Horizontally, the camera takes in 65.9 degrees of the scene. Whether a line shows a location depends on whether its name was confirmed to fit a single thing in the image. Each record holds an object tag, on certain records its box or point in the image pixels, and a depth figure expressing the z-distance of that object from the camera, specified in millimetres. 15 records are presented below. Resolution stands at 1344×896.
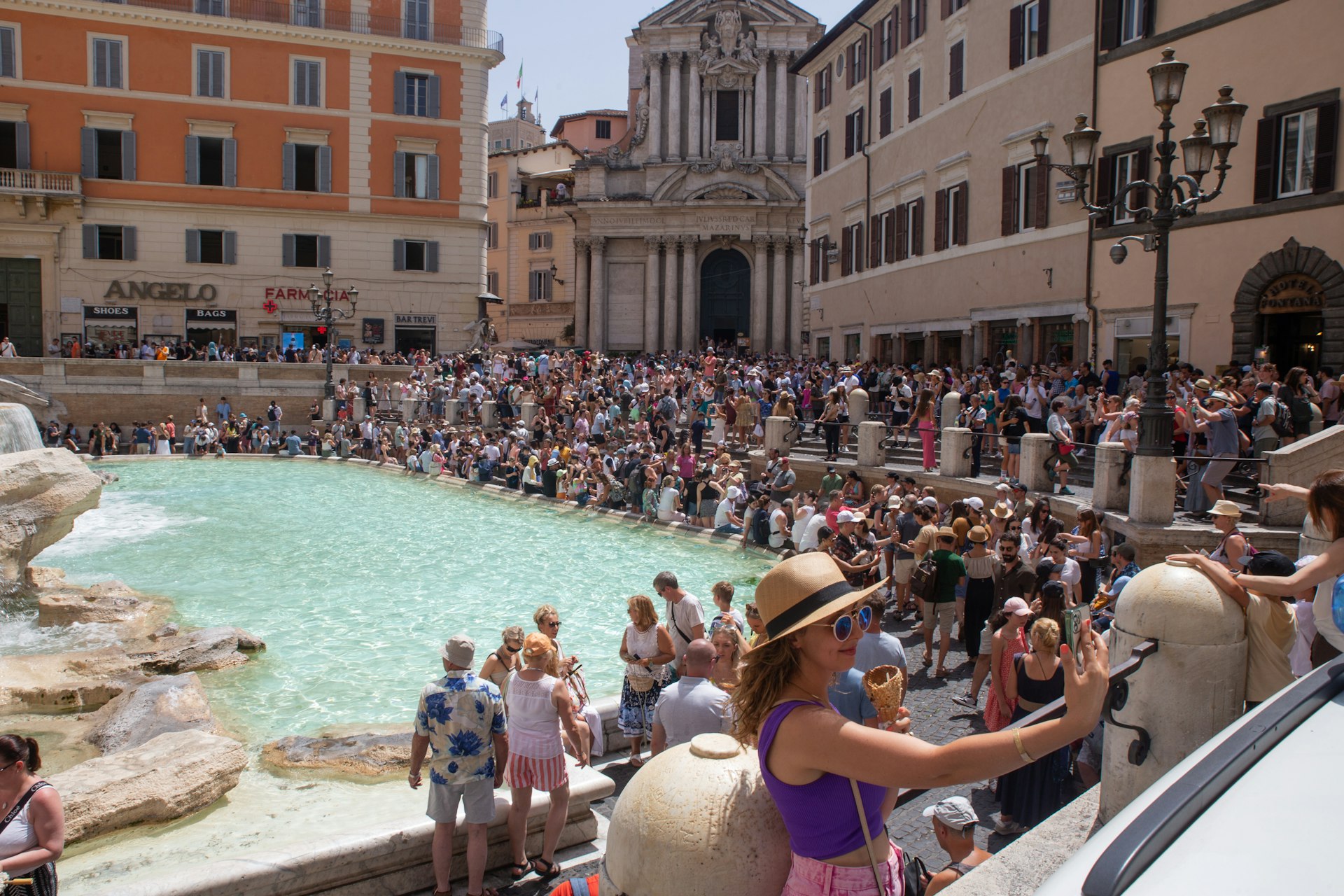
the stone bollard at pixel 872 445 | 18703
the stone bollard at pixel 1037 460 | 14820
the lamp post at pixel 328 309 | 32562
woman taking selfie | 2443
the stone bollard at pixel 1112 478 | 13039
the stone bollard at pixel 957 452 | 16844
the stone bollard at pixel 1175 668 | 4469
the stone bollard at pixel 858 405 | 21406
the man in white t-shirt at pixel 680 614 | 7957
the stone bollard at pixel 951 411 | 18281
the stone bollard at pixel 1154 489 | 12008
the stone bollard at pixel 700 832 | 2664
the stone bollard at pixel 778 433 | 21422
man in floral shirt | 5789
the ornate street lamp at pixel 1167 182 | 11422
